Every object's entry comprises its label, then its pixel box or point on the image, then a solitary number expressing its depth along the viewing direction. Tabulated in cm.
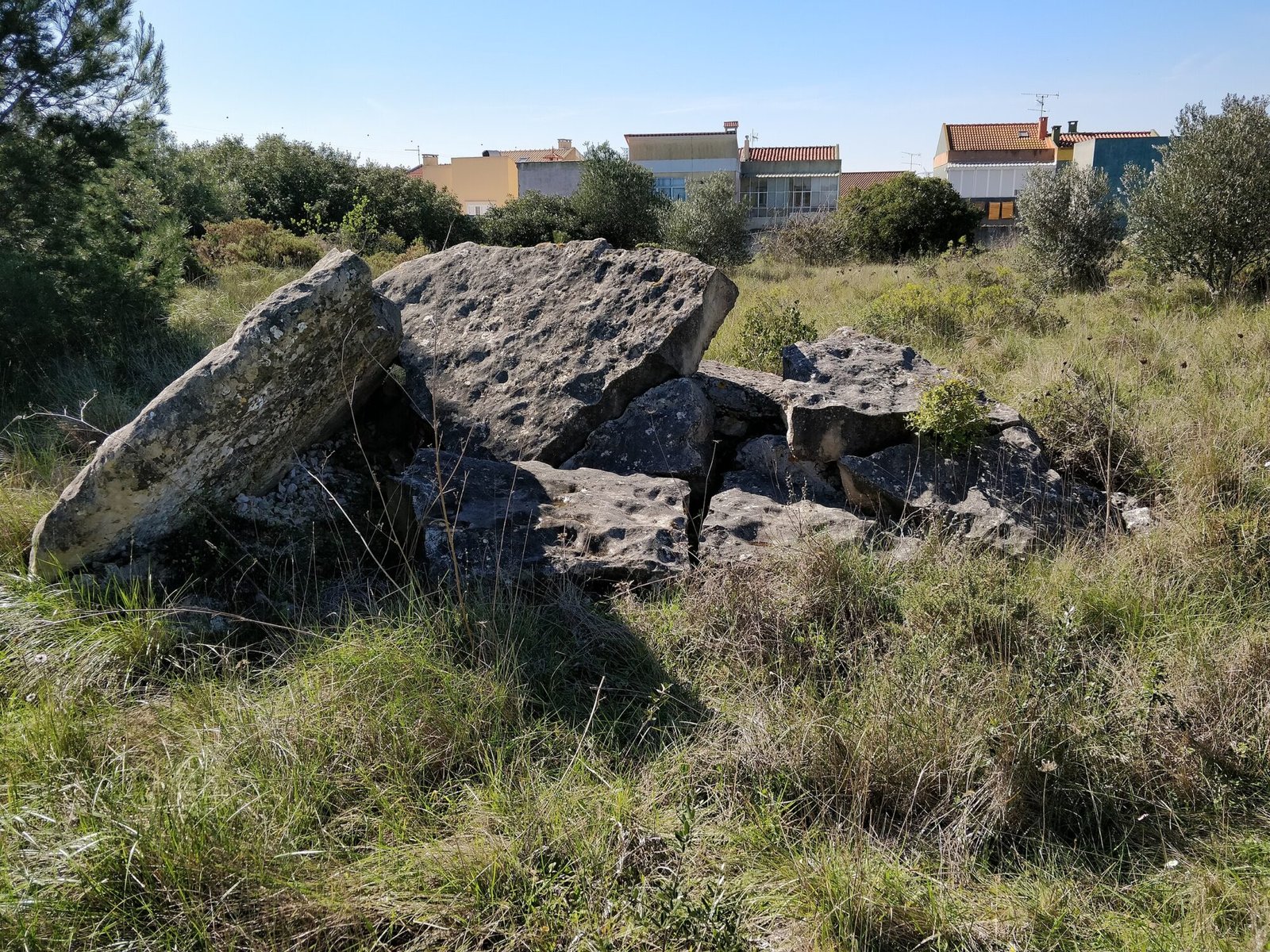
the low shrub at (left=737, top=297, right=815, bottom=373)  682
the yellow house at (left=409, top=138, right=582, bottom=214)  4488
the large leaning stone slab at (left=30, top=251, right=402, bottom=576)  362
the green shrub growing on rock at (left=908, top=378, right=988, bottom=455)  452
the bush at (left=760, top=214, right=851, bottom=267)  2012
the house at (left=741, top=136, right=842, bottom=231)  4100
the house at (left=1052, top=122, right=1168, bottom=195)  3102
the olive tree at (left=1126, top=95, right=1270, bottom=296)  973
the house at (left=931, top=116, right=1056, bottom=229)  3797
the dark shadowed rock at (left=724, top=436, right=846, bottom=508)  469
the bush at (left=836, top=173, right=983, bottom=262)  2257
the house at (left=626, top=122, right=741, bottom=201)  4131
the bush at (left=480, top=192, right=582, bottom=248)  2422
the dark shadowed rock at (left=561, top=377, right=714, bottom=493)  481
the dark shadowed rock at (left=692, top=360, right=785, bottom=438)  526
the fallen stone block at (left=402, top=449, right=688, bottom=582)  377
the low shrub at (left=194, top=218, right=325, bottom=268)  1341
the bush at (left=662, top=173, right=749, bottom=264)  2003
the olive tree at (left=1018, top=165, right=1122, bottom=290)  1247
